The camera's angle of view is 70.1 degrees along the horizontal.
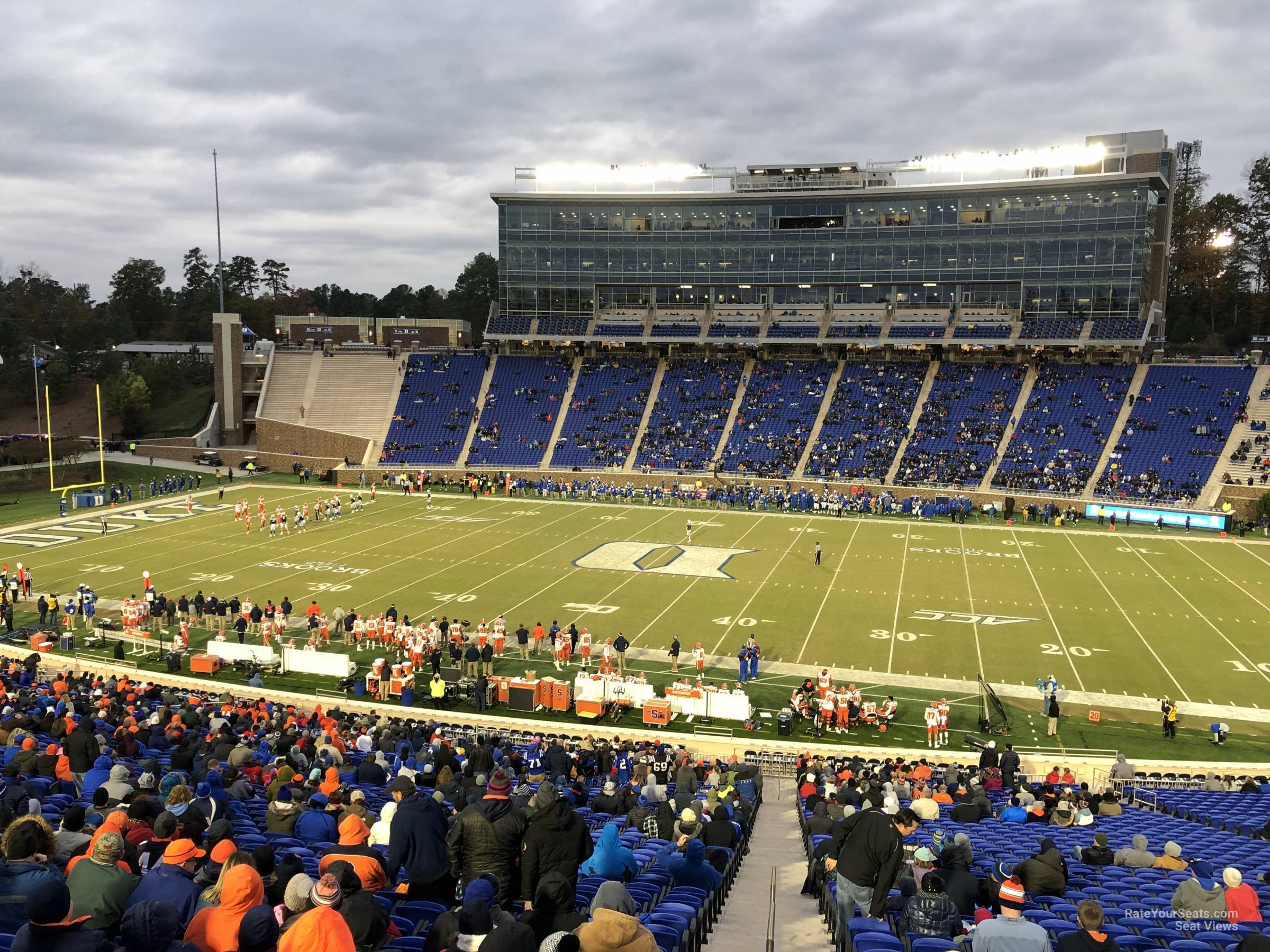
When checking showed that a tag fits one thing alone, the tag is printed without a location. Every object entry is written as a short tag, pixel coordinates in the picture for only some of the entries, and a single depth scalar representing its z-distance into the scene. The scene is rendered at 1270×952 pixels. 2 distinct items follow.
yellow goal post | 47.72
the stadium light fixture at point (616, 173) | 65.25
